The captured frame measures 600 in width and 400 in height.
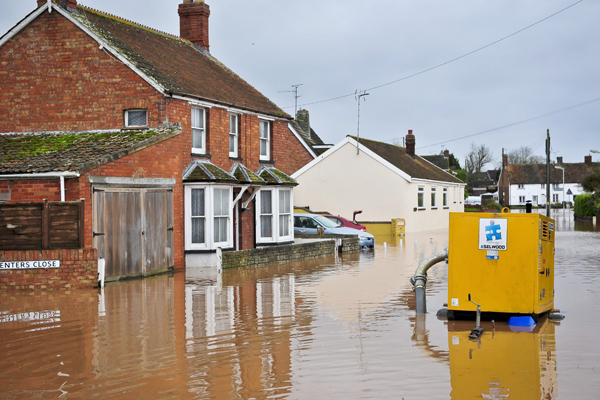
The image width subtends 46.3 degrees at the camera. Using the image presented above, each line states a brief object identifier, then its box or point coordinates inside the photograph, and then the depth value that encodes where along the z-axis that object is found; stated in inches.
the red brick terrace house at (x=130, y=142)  669.9
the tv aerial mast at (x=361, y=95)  1497.3
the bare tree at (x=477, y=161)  4830.2
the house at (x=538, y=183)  4414.4
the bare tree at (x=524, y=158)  5187.0
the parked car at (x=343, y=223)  1184.0
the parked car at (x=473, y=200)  3714.8
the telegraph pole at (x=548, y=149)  2165.4
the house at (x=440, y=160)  3534.0
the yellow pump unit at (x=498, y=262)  413.1
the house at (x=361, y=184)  1593.3
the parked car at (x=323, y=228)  1146.7
